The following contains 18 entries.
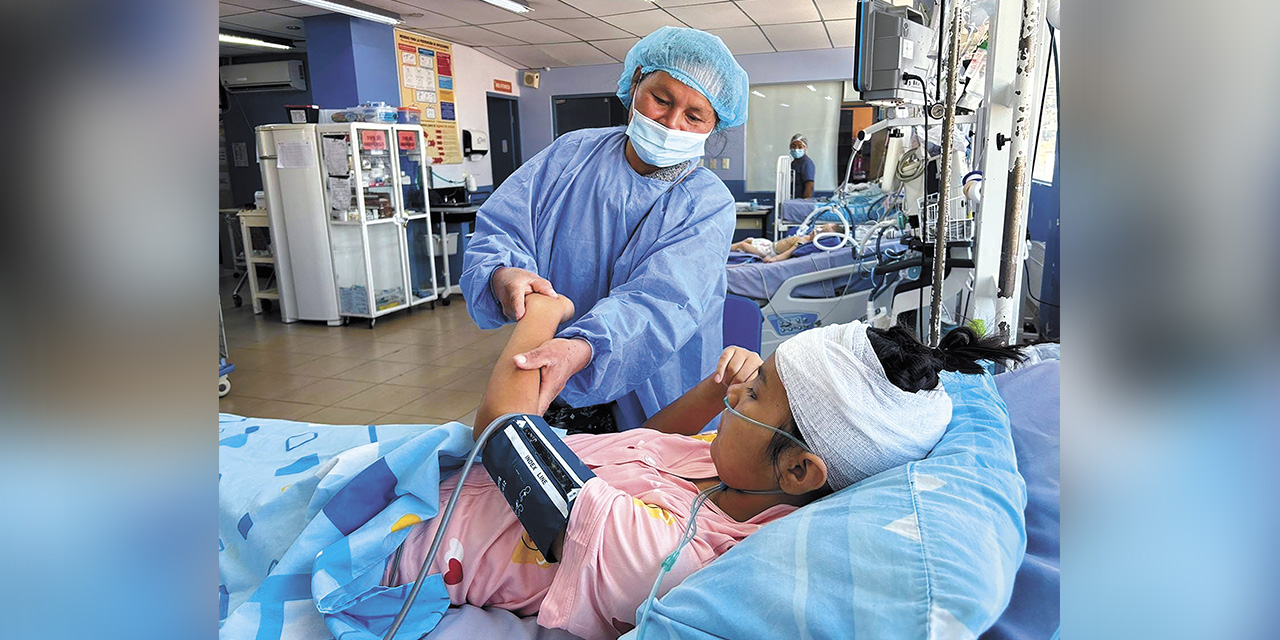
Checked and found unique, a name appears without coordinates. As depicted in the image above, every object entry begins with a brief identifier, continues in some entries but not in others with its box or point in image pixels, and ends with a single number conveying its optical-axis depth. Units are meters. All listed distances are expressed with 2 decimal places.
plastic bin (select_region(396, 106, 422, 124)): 6.30
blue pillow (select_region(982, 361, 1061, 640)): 0.82
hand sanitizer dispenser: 8.51
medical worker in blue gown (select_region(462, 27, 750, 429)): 1.45
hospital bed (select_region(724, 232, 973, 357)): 3.93
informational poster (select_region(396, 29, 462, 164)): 7.57
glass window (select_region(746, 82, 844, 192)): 9.41
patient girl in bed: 1.00
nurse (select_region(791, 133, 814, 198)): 7.98
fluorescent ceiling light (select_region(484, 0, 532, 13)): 6.28
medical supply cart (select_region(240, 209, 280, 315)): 6.07
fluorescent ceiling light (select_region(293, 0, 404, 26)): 5.96
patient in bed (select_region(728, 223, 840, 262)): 4.37
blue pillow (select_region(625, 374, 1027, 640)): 0.71
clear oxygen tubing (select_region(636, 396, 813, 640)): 0.87
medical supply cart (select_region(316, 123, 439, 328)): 5.53
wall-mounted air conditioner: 7.87
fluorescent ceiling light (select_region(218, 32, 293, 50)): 7.00
